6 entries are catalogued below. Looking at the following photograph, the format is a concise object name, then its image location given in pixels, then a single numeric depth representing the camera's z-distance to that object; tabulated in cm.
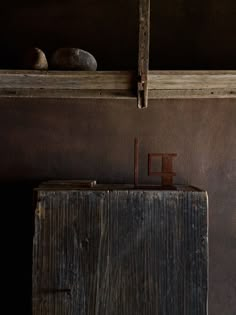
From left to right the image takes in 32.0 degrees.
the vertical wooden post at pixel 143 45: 145
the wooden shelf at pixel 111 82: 153
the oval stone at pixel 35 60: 154
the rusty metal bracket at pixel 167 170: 150
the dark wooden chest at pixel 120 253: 137
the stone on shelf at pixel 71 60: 158
